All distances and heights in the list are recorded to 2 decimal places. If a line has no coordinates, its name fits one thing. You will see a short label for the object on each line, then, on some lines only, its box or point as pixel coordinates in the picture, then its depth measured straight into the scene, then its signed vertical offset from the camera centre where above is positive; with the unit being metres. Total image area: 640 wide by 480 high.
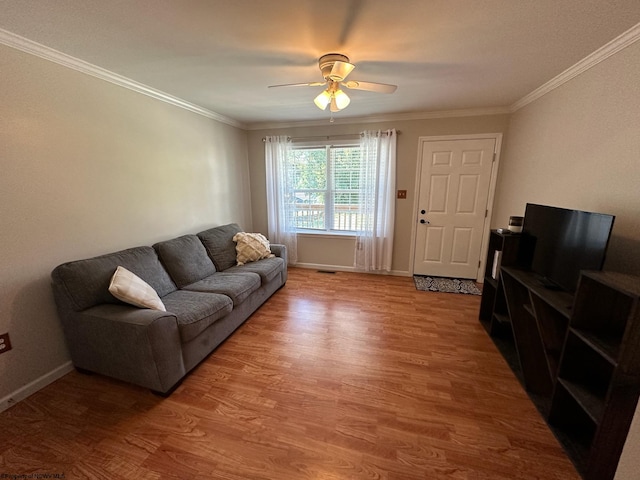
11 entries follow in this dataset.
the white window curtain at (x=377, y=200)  3.64 -0.22
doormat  3.46 -1.39
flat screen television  1.49 -0.39
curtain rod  3.80 +0.72
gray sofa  1.70 -0.98
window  3.95 -0.03
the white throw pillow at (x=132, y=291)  1.81 -0.76
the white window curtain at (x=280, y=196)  4.06 -0.18
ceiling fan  1.81 +0.76
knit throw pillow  3.29 -0.81
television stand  1.16 -1.01
